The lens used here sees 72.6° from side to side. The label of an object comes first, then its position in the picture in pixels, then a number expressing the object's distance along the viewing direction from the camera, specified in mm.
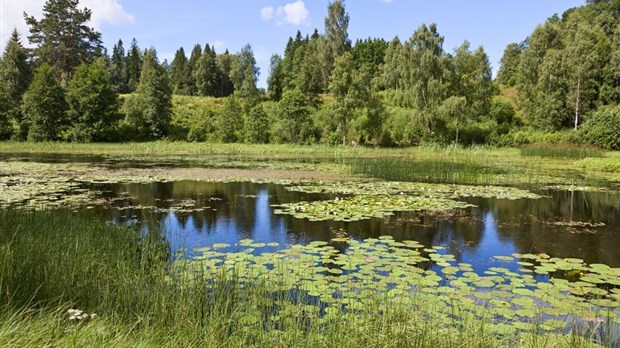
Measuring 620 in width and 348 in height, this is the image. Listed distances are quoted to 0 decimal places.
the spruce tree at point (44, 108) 39656
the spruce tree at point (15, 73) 44178
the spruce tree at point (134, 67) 75144
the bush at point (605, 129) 32000
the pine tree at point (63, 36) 51500
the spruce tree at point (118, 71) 72375
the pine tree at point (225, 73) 78688
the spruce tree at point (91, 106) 41062
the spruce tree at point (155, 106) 45188
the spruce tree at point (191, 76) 79125
